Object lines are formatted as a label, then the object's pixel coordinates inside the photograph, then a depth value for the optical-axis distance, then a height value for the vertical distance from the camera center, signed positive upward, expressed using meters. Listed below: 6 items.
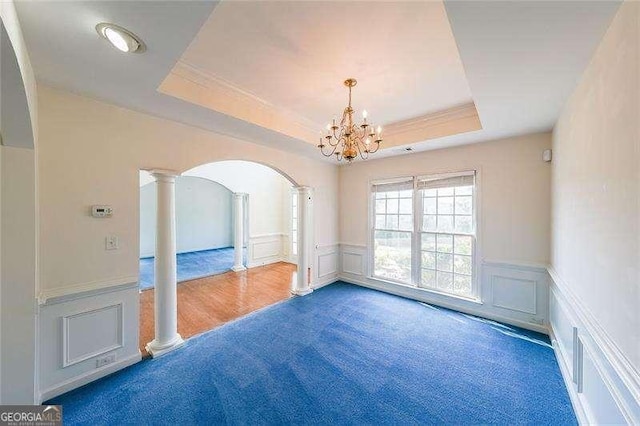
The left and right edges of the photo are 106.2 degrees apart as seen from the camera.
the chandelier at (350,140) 2.31 +0.74
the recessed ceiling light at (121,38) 1.32 +1.01
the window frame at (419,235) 3.48 -0.37
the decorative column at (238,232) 6.23 -0.50
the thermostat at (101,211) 2.18 +0.01
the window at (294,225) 6.98 -0.36
